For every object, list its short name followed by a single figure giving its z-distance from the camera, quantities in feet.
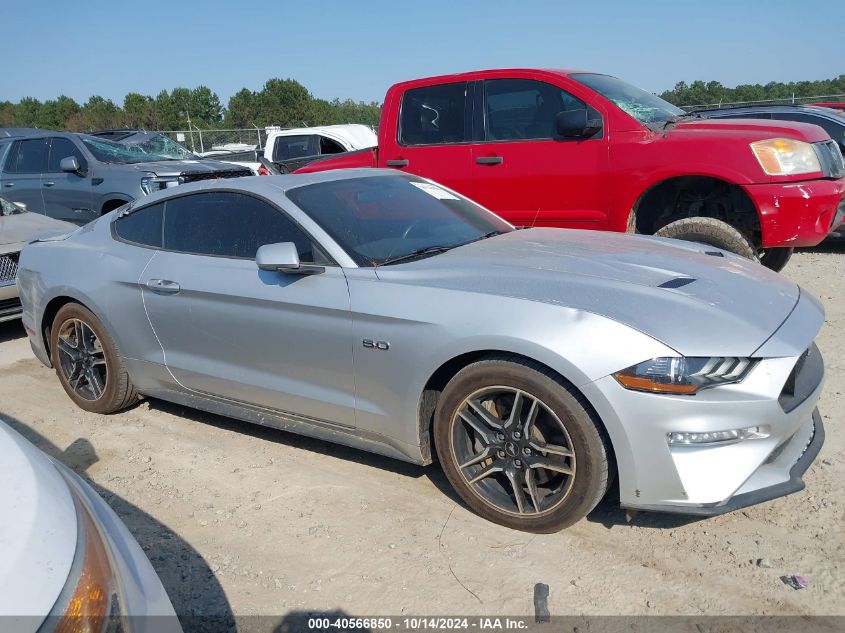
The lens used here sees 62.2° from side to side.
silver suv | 28.68
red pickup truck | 16.79
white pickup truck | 41.63
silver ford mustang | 8.50
